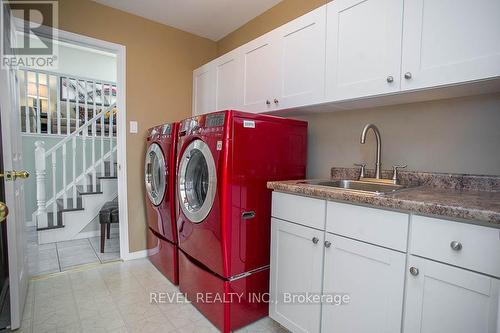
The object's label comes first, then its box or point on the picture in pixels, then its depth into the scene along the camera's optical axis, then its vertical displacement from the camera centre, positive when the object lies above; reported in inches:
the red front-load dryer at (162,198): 79.9 -16.0
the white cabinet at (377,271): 31.9 -18.0
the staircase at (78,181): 120.6 -17.5
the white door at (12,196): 57.0 -11.5
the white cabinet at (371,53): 39.9 +19.9
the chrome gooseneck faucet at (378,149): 61.2 +1.1
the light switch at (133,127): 101.2 +8.5
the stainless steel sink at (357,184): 59.2 -7.7
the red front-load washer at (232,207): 57.6 -13.6
